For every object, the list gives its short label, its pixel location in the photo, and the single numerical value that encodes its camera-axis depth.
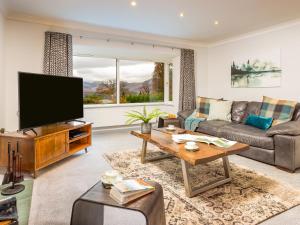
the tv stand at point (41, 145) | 2.68
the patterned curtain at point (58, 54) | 3.96
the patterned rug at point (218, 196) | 1.85
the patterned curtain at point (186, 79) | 5.50
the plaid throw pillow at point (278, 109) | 3.55
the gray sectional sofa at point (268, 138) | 2.82
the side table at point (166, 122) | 4.71
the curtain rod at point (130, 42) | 4.50
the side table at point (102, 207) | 1.33
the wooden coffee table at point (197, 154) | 2.13
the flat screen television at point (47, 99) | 2.75
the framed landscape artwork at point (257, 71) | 4.27
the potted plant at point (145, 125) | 3.13
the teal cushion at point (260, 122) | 3.61
